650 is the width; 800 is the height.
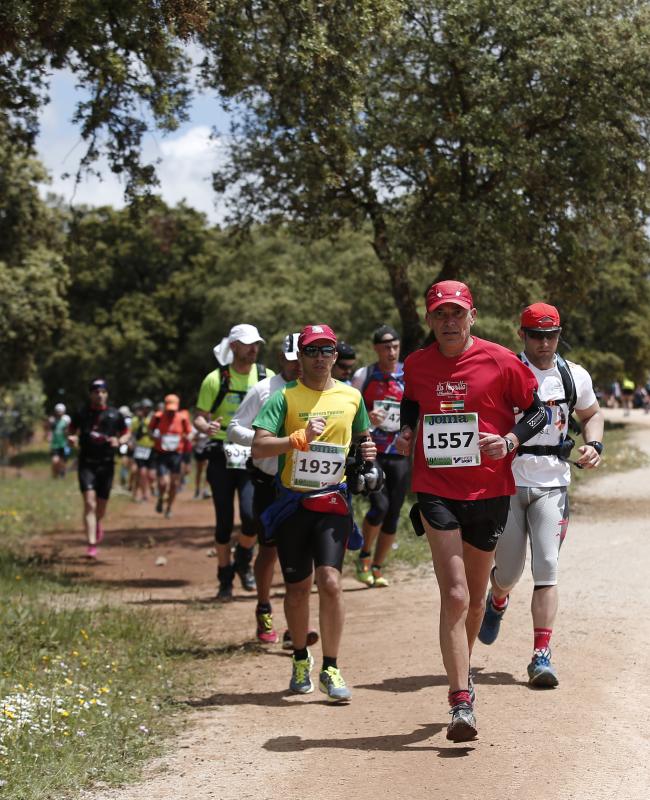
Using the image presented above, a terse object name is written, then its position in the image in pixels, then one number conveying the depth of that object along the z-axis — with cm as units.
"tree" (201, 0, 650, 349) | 1591
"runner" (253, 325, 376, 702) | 702
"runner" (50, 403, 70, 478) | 2994
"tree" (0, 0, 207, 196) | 983
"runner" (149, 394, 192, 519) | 1959
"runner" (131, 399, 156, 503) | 2247
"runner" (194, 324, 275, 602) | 1016
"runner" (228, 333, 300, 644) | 844
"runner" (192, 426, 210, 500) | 2144
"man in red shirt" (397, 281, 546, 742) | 618
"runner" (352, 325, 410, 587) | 1082
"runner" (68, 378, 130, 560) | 1409
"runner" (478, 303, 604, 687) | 731
